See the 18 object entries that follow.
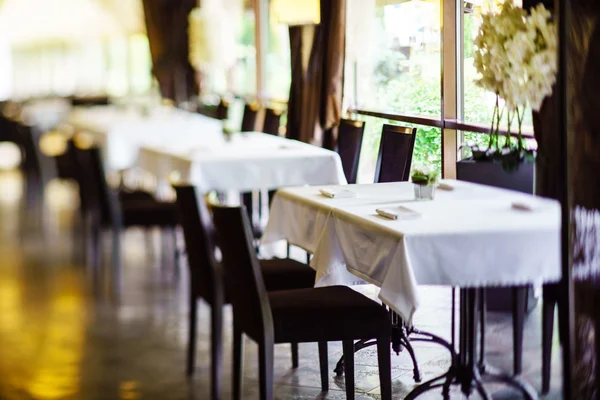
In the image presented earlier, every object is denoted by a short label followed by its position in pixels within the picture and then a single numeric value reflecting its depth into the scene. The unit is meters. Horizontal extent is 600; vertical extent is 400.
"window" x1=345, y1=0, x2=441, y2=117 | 4.30
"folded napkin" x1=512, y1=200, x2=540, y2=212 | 2.90
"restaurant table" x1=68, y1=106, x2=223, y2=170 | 7.79
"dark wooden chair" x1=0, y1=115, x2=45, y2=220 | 9.15
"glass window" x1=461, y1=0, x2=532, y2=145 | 3.80
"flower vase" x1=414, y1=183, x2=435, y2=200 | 3.36
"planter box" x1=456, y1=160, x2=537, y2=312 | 2.99
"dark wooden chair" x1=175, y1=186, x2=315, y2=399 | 3.90
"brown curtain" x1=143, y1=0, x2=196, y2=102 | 11.12
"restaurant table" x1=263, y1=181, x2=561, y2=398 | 2.71
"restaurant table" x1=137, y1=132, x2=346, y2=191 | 5.46
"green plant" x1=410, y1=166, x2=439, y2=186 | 3.35
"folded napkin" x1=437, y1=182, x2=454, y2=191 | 3.54
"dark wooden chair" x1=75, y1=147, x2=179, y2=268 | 5.98
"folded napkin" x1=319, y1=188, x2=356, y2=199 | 3.57
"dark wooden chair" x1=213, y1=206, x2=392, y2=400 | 3.15
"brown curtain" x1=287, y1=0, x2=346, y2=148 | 5.80
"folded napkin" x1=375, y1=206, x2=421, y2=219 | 3.01
